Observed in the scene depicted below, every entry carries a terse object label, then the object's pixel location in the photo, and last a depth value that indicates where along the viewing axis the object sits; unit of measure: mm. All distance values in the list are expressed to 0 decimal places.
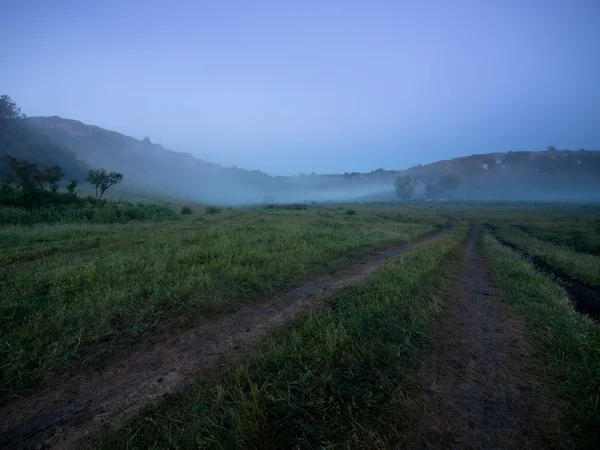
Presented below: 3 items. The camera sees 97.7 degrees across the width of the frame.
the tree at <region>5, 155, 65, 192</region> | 37594
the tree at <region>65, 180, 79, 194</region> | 29122
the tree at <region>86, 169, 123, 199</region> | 41175
